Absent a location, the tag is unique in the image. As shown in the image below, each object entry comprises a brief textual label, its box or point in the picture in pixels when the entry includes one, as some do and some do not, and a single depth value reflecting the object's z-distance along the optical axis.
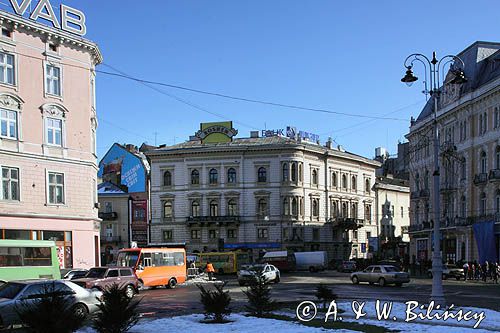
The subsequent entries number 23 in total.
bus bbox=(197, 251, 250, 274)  60.19
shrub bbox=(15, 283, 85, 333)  11.15
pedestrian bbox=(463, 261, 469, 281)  47.66
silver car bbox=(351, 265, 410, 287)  38.66
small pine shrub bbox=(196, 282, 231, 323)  16.36
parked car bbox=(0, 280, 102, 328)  16.92
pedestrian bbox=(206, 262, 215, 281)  47.98
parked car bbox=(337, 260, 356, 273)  62.78
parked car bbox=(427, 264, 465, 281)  47.78
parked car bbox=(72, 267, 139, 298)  26.34
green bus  28.05
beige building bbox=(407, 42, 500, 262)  51.09
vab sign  36.56
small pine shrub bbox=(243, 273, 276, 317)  17.42
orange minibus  36.66
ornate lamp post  20.62
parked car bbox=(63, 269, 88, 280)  30.65
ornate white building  74.00
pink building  35.84
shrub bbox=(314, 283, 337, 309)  19.47
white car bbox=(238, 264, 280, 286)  37.75
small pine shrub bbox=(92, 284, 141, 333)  13.16
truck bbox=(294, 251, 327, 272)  66.38
